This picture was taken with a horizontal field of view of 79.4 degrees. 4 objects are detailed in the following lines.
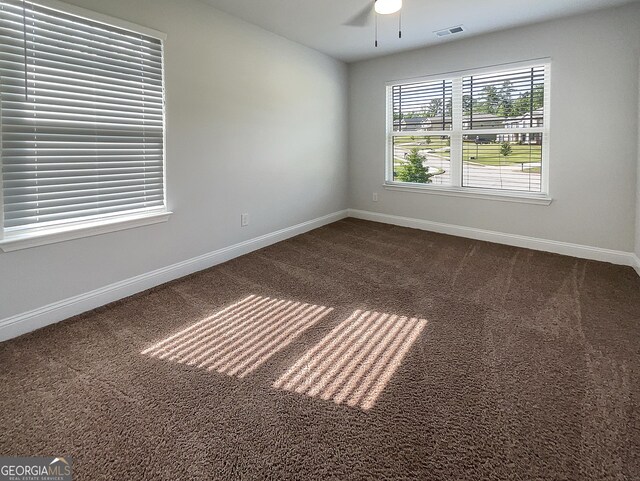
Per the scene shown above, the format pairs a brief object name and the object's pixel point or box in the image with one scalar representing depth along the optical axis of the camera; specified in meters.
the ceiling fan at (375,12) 3.28
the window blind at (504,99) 4.12
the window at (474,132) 4.18
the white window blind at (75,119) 2.29
